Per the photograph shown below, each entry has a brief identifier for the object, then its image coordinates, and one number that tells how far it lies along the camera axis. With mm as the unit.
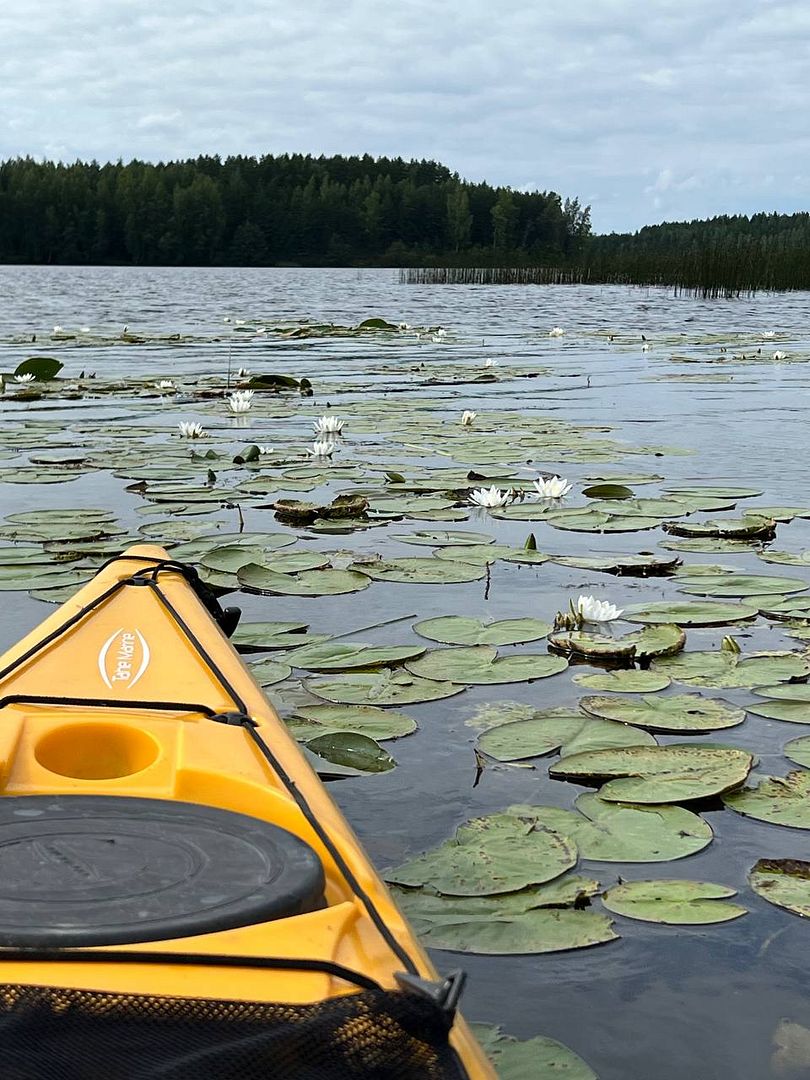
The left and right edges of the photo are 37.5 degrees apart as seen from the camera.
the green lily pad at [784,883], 1803
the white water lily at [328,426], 6113
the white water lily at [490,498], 4262
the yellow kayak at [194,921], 1102
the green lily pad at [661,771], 2133
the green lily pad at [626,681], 2676
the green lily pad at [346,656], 2848
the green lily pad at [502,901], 1781
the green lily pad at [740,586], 3359
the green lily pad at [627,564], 3660
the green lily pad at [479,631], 3014
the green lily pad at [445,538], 4016
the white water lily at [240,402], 7145
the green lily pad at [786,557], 3697
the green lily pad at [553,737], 2363
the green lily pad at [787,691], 2590
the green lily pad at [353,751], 2336
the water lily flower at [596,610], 2986
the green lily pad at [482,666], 2762
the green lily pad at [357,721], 2484
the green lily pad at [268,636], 3006
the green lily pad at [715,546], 3873
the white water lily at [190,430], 6008
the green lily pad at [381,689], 2650
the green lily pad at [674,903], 1766
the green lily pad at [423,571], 3557
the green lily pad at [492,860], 1849
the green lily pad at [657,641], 2891
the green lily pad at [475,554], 3779
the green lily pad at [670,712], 2459
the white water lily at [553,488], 4344
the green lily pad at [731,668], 2705
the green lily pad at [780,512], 4336
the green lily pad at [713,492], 4695
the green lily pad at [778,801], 2059
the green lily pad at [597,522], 4180
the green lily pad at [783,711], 2488
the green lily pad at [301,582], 3436
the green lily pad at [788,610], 3164
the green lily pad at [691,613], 3113
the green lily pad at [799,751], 2275
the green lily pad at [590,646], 2879
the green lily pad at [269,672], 2760
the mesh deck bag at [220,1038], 1091
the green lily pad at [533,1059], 1426
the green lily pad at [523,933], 1696
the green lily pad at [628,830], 1947
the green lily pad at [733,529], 4055
